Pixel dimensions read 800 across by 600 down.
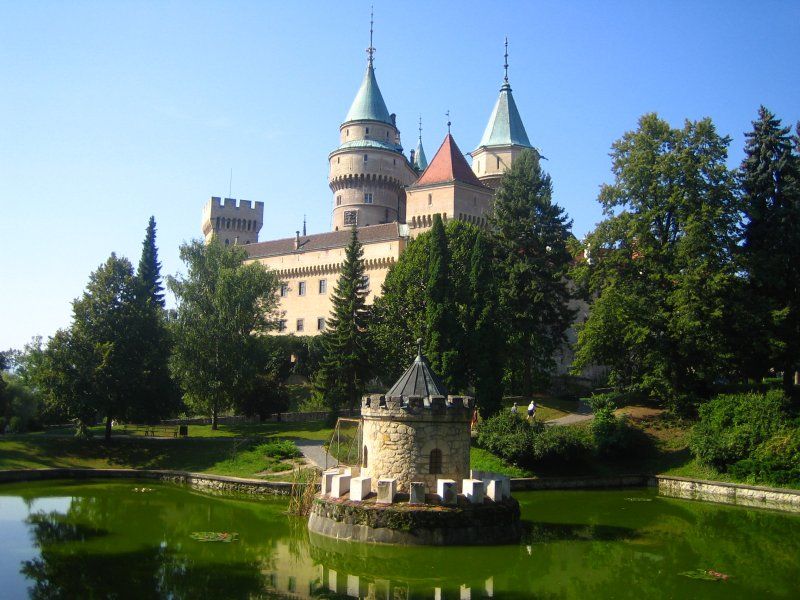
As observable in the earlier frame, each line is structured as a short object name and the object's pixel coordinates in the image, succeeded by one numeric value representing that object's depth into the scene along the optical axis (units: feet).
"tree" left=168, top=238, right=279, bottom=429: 127.03
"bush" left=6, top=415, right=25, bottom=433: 119.65
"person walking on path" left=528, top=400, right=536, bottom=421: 112.57
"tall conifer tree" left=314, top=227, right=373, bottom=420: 125.70
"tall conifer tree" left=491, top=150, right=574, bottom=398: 132.98
